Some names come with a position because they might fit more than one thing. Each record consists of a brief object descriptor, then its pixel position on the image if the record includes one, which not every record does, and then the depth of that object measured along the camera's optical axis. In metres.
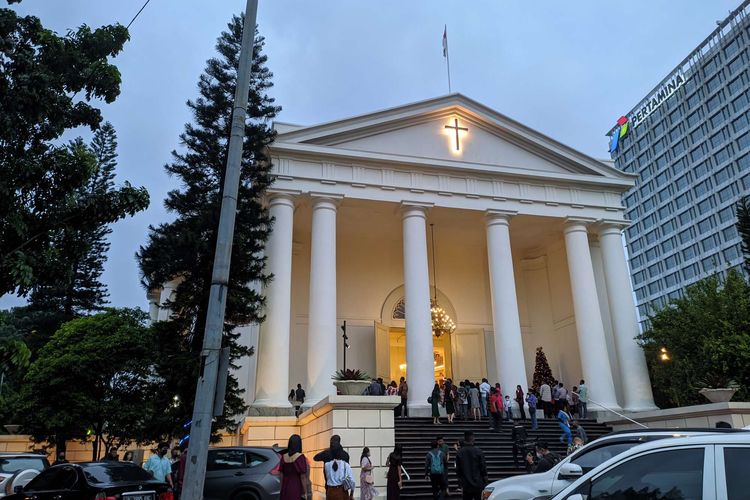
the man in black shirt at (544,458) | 9.22
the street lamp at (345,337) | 25.13
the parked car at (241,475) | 10.49
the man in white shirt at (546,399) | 21.47
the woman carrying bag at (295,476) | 7.73
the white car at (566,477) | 6.47
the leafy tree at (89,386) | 23.81
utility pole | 6.14
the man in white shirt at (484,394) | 20.11
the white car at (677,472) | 3.41
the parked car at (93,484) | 8.25
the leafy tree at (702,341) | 18.78
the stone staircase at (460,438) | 14.76
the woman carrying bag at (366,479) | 10.77
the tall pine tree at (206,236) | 17.30
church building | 20.67
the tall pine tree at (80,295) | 36.04
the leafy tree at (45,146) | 8.41
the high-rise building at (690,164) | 66.75
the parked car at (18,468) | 11.56
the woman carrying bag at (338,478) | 8.85
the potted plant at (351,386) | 14.88
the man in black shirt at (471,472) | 9.54
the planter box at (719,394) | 15.70
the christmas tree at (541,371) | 25.86
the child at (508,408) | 20.05
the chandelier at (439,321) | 23.39
